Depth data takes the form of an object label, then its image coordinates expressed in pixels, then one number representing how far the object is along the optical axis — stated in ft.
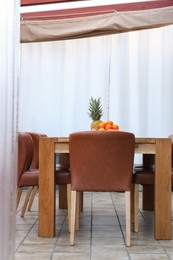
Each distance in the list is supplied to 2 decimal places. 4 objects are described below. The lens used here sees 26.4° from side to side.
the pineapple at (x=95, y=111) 11.10
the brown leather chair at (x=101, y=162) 8.57
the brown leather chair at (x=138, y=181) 9.61
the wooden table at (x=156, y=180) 9.02
